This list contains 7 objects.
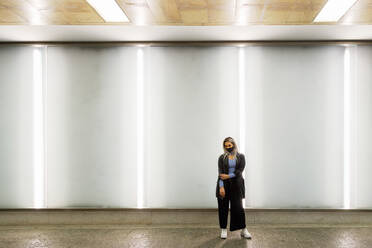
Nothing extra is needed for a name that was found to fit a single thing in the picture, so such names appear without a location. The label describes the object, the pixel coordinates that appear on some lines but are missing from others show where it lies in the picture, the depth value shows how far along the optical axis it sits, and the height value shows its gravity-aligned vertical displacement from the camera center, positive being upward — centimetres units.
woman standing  489 -103
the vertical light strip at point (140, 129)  580 -14
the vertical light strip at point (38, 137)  580 -29
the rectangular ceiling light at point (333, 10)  413 +162
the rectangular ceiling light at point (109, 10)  414 +164
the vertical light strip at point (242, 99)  576 +43
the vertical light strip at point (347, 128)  567 -14
